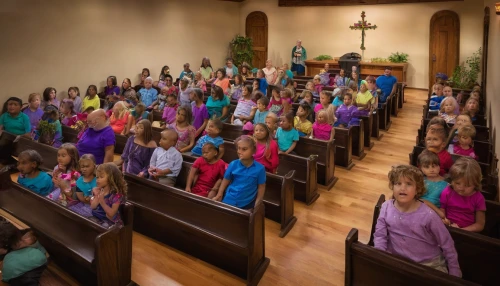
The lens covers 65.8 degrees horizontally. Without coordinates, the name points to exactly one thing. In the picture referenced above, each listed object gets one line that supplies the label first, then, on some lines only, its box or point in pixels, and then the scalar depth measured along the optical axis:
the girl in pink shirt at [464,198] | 2.69
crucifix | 11.93
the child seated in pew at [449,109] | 5.54
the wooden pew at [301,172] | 4.37
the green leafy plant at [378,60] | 11.70
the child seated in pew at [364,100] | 6.62
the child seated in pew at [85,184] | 3.32
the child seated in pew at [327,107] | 5.72
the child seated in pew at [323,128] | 5.31
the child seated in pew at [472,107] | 5.66
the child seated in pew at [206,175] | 3.71
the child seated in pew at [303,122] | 5.29
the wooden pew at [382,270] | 1.97
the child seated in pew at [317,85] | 8.27
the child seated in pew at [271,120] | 4.68
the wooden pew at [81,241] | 2.71
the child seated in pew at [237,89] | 8.02
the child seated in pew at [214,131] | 4.30
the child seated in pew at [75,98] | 8.01
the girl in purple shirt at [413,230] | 2.28
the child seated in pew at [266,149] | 4.05
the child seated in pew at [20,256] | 2.77
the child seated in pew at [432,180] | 3.05
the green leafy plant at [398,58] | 11.62
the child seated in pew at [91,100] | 8.10
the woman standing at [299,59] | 12.63
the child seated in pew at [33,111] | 6.45
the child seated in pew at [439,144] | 3.63
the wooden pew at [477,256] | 2.39
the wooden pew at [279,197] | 3.79
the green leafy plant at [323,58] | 12.65
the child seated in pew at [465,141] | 4.03
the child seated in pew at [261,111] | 5.71
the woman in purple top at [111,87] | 8.91
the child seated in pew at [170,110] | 6.23
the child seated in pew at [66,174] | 3.48
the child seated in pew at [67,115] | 6.77
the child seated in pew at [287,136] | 4.80
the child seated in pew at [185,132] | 4.87
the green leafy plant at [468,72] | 9.66
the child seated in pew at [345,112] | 6.25
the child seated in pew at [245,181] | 3.43
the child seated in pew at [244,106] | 6.42
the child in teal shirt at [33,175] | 3.59
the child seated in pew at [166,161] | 3.90
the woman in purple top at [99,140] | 4.23
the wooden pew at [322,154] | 4.82
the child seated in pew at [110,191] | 3.01
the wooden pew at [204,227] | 3.01
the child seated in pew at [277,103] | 6.35
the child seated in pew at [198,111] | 5.85
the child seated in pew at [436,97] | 6.68
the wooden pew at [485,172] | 3.34
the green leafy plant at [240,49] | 13.71
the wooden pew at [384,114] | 7.41
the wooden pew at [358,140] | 5.92
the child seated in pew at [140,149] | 4.12
